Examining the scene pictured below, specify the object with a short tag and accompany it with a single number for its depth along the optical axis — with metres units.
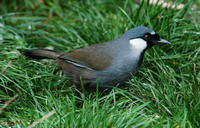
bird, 8.27
